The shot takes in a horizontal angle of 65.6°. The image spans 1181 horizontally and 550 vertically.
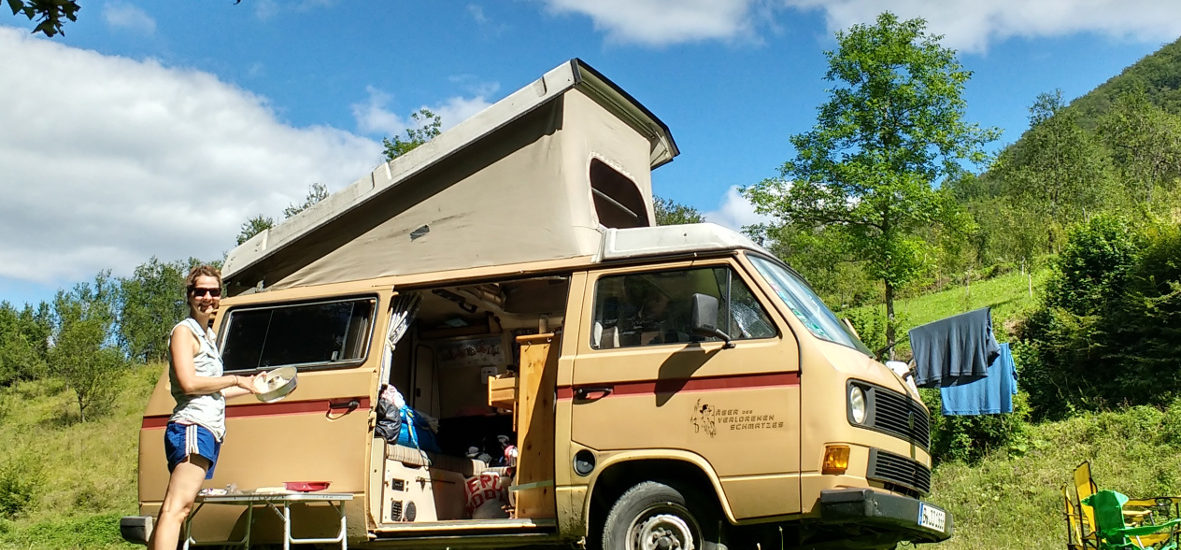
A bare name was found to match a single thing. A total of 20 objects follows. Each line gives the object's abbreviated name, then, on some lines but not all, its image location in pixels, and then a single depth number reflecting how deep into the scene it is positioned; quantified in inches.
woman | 200.1
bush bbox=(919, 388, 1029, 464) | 611.5
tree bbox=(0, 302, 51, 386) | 1962.4
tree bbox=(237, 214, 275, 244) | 1589.7
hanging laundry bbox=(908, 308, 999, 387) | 370.6
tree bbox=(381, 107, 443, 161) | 1122.7
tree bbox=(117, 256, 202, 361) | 2467.3
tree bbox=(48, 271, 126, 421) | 1454.2
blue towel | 497.0
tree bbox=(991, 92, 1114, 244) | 1662.2
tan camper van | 224.8
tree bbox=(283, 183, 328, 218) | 1550.3
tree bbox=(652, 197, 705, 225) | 1824.6
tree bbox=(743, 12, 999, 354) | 912.9
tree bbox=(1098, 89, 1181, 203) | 1827.0
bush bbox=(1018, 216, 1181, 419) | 695.7
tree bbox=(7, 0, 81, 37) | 168.7
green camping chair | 293.9
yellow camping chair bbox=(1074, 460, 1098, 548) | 307.5
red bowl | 262.5
